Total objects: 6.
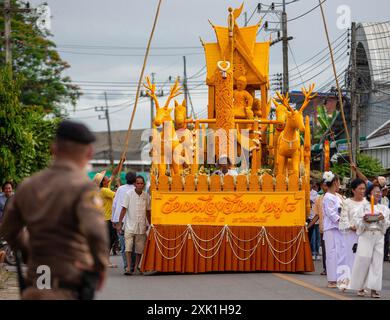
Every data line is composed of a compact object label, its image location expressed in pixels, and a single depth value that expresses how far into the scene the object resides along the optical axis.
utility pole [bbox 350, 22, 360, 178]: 34.41
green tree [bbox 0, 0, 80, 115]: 53.53
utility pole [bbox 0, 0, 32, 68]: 32.00
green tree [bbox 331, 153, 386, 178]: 35.56
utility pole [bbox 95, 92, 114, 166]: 87.56
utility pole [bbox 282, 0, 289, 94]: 39.34
